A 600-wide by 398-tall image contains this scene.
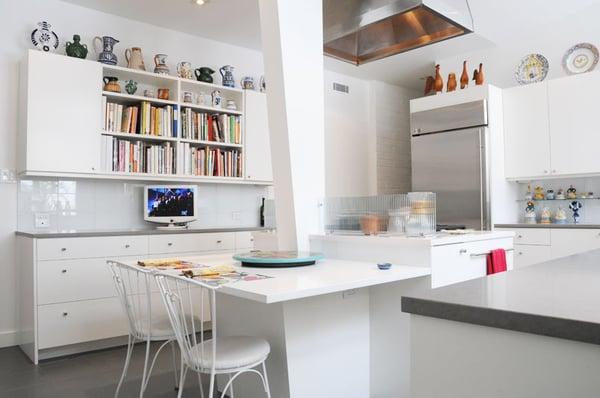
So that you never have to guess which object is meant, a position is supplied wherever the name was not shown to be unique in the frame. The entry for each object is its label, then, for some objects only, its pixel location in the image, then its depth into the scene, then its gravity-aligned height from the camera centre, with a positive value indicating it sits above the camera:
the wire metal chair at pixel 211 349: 1.83 -0.56
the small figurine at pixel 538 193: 4.64 +0.13
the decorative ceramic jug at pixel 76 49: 3.79 +1.31
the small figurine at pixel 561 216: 4.46 -0.10
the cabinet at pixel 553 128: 4.12 +0.71
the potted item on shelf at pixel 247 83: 4.84 +1.30
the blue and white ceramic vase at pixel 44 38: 3.76 +1.39
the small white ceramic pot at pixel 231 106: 4.69 +1.03
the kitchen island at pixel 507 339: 0.74 -0.22
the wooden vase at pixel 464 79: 4.88 +1.31
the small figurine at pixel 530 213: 4.62 -0.06
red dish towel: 2.57 -0.29
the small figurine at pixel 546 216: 4.54 -0.09
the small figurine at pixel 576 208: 4.43 -0.02
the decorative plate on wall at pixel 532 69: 4.64 +1.34
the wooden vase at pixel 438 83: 5.14 +1.34
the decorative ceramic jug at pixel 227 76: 4.70 +1.33
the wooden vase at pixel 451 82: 5.00 +1.31
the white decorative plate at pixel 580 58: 4.32 +1.34
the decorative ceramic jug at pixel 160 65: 4.26 +1.31
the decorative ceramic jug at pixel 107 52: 3.96 +1.35
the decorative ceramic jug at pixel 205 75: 4.54 +1.30
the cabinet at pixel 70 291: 3.34 -0.55
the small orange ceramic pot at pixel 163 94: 4.30 +1.06
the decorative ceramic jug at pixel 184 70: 4.43 +1.31
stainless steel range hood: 2.37 +0.97
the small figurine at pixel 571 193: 4.43 +0.12
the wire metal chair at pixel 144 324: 2.34 -0.56
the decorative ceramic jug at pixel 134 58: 4.12 +1.34
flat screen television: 4.18 +0.08
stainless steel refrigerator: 4.53 +0.47
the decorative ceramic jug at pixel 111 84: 3.96 +1.07
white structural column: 2.59 +0.55
